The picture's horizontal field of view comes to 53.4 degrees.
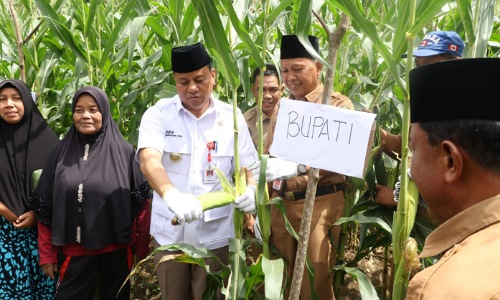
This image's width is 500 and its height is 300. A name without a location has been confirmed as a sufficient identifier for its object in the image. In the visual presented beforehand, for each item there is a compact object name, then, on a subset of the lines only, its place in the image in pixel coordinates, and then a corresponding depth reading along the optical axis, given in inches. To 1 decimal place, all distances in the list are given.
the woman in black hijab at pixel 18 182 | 93.4
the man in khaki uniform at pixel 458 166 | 25.3
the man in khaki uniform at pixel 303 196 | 83.1
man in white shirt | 80.3
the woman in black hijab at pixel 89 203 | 87.4
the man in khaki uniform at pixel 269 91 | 106.1
